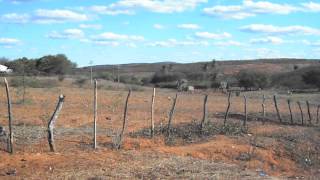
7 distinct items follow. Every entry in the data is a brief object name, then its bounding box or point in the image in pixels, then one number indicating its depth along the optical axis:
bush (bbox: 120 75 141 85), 72.39
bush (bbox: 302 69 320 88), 69.62
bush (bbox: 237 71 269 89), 71.01
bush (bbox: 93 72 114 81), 77.88
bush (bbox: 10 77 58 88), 38.85
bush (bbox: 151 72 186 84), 86.88
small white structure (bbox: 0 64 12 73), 37.17
